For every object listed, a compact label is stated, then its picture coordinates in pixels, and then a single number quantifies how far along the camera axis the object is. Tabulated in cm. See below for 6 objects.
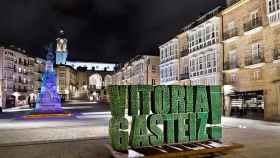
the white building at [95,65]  15400
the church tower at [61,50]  11034
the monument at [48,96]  3375
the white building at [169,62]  4503
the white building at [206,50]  3344
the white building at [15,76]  5478
